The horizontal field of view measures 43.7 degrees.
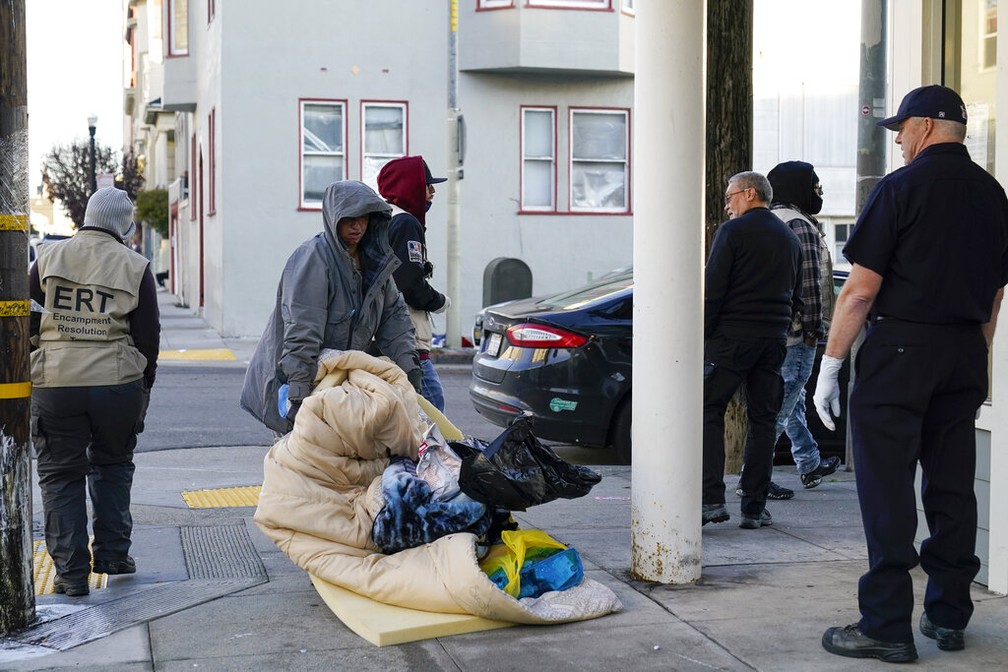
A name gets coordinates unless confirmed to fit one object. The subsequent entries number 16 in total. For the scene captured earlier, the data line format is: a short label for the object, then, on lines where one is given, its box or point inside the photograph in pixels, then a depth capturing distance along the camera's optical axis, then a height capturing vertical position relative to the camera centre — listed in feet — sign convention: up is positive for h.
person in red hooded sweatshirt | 21.99 +0.18
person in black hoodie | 25.38 -0.74
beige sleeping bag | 15.75 -3.59
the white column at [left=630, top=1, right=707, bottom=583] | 17.53 -0.53
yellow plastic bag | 16.06 -4.13
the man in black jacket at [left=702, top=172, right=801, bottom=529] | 21.65 -1.63
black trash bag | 15.84 -3.01
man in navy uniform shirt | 14.32 -1.30
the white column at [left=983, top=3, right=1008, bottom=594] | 16.89 -2.82
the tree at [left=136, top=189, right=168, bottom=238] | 135.33 +3.53
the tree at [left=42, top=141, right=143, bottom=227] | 190.80 +10.70
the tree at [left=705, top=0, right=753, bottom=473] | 27.96 +2.88
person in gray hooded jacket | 17.38 -0.96
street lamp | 124.36 +11.62
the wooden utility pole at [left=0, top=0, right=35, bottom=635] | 15.51 -1.40
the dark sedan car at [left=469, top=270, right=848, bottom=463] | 28.53 -3.02
